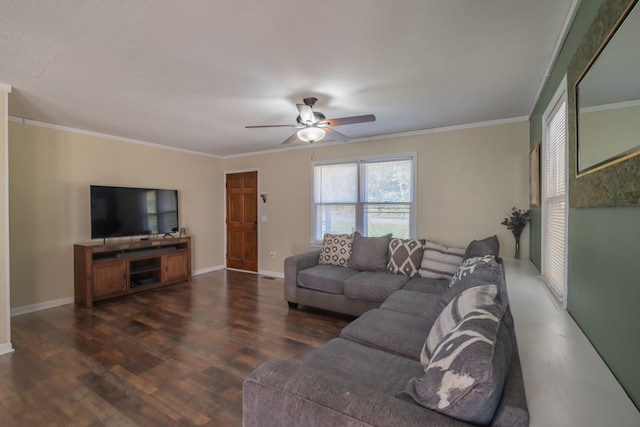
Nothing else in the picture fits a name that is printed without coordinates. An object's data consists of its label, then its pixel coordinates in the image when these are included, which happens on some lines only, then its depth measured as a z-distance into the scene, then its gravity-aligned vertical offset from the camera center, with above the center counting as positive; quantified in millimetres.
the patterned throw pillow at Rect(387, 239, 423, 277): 3572 -617
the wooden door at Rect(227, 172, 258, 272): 5805 -235
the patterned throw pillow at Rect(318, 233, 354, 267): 4074 -589
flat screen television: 4098 -8
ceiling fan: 2789 +867
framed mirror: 868 +384
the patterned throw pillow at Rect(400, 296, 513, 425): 824 -509
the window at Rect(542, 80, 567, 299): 1881 +103
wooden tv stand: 3865 -840
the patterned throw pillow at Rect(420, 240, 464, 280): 3346 -634
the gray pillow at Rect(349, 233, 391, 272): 3775 -608
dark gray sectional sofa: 843 -638
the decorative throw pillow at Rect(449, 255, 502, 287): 2031 -438
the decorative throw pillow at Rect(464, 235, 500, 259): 3033 -437
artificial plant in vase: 3418 -185
